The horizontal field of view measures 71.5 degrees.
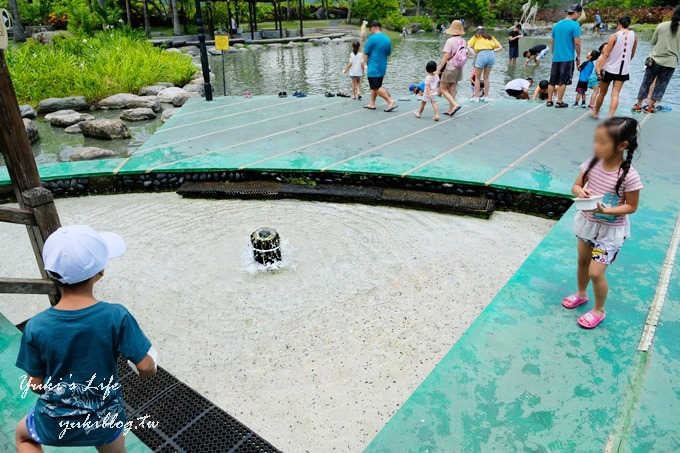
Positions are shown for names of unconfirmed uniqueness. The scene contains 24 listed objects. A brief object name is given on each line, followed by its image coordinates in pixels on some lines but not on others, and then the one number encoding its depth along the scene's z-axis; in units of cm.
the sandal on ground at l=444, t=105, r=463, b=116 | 845
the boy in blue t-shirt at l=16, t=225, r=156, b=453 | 166
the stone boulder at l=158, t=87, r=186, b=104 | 1264
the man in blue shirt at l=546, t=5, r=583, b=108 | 761
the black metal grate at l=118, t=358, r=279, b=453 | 277
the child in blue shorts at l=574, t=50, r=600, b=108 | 854
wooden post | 309
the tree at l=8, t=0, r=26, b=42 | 2558
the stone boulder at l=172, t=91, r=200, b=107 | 1252
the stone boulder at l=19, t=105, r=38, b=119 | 1095
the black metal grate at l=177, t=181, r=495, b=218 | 570
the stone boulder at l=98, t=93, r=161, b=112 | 1216
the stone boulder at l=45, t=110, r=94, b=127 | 1043
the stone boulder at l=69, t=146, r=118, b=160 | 803
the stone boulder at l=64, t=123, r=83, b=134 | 1004
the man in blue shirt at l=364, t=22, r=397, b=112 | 823
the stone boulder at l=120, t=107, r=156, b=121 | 1104
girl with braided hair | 256
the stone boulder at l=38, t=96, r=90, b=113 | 1149
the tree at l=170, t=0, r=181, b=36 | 2918
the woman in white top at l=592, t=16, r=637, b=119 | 688
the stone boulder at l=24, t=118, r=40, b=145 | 936
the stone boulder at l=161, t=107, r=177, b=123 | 1089
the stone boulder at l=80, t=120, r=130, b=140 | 952
